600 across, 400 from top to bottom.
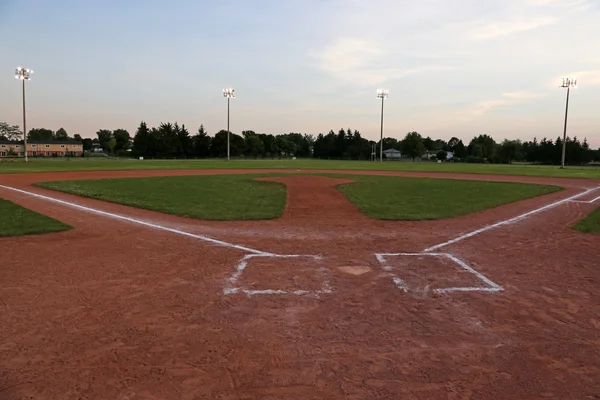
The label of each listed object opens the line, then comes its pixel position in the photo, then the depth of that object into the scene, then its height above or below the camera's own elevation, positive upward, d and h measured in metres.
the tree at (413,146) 114.19 +5.65
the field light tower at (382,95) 68.56 +12.01
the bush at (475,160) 94.49 +1.61
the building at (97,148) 143.75 +3.61
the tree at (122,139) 139.16 +7.19
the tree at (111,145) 132.52 +4.42
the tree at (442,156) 115.82 +2.96
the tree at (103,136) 151.88 +8.55
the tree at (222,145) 96.31 +3.86
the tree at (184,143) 94.12 +3.99
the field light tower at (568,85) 49.62 +10.66
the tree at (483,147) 112.00 +5.67
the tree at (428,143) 161.99 +9.31
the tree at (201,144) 95.72 +3.87
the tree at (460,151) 119.02 +4.71
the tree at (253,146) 105.33 +4.11
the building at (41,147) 111.44 +2.59
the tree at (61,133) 161.38 +9.90
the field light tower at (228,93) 65.12 +11.04
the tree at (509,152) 104.47 +4.12
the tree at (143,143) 94.38 +3.75
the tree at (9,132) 137.75 +8.34
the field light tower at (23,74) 47.50 +9.80
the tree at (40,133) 149.38 +8.81
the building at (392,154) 132.93 +3.79
